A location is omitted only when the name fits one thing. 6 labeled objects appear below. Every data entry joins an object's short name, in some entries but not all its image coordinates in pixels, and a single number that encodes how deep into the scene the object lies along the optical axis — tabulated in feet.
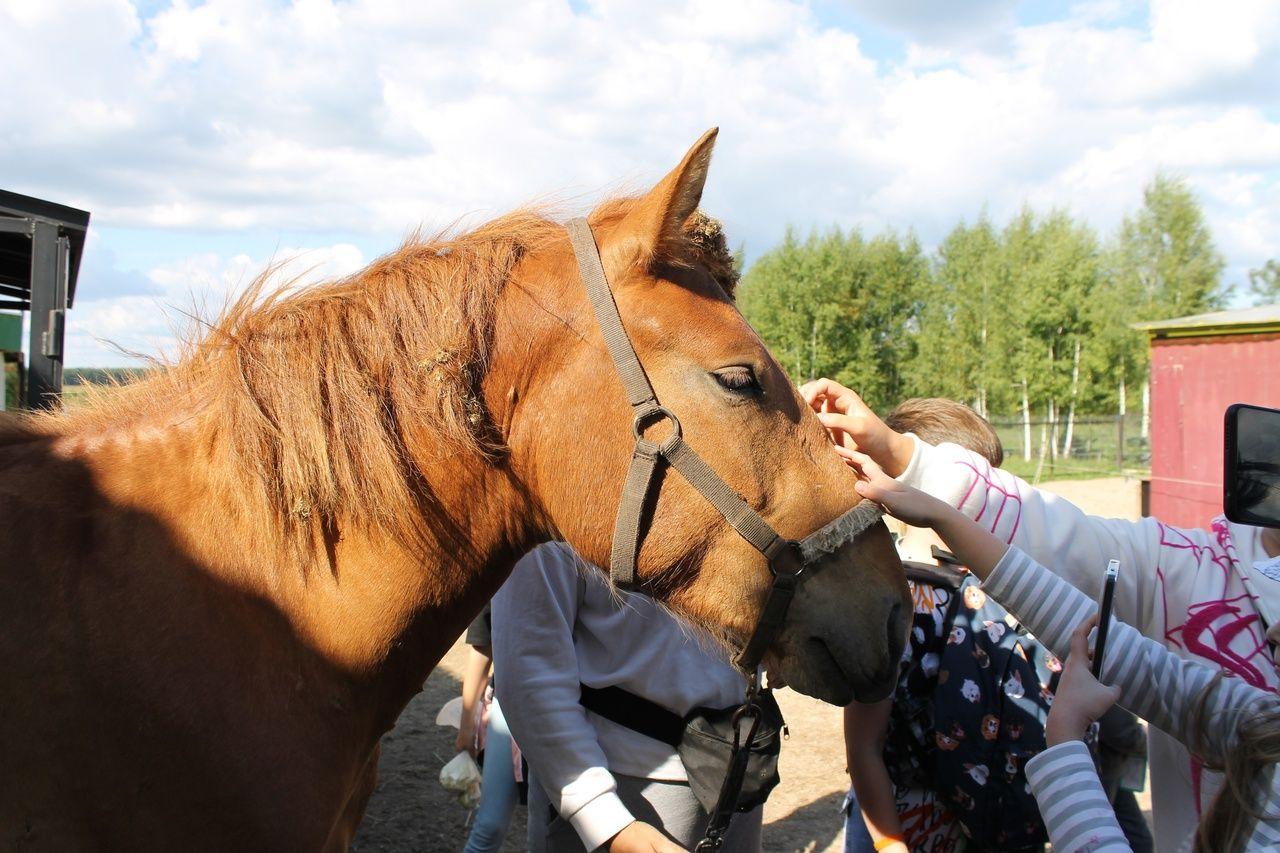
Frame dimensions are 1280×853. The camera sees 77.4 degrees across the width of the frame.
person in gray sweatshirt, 6.38
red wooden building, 39.91
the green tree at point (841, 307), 121.70
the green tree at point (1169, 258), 107.55
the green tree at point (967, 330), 109.29
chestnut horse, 4.75
